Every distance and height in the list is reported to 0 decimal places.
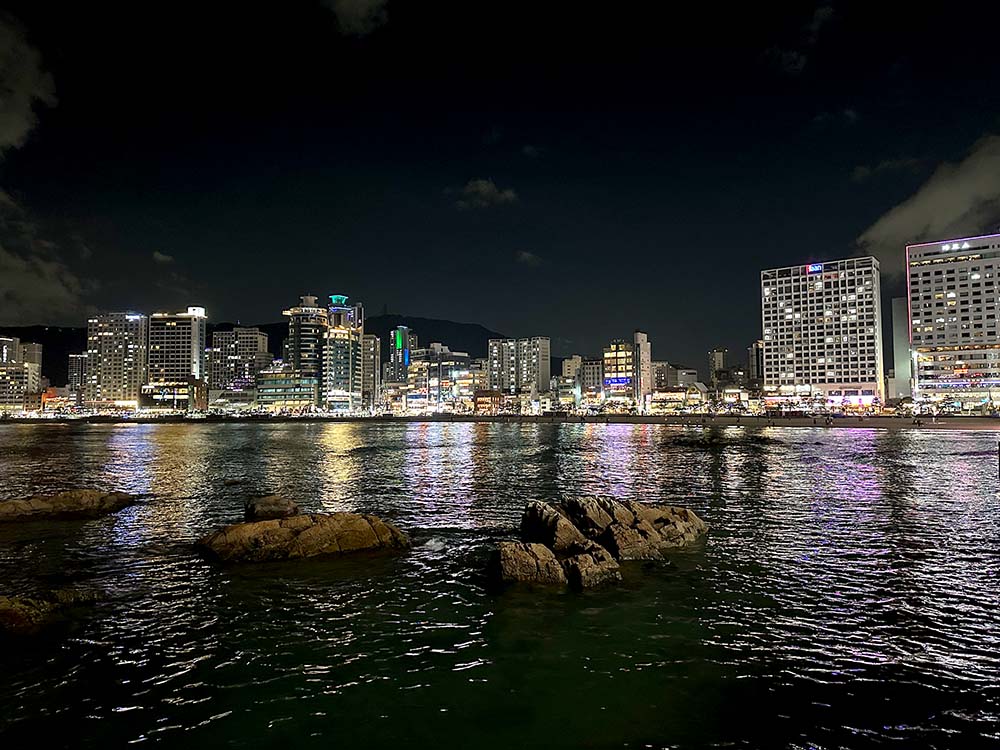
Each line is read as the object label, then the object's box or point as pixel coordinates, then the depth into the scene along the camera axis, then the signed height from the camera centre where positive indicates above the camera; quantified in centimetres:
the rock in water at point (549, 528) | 2200 -498
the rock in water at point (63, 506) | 3056 -542
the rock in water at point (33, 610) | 1467 -539
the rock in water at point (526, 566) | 1881 -533
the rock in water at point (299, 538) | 2217 -527
